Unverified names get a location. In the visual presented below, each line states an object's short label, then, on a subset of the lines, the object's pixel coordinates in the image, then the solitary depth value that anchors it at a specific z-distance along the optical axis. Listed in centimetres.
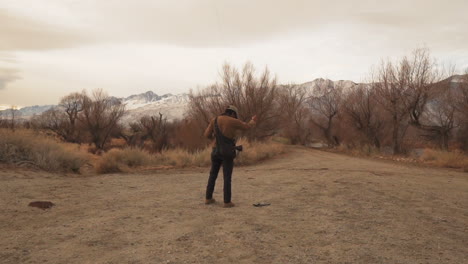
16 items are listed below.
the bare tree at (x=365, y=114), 2470
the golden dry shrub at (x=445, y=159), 1351
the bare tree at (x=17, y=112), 2162
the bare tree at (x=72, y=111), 3194
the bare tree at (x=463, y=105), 1809
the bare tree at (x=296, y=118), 3497
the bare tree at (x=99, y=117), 2925
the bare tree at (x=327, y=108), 3058
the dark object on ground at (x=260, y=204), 601
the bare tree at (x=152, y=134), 2855
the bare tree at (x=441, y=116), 1928
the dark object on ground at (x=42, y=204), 580
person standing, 586
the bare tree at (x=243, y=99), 2197
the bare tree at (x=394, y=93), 1808
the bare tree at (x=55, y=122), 3301
